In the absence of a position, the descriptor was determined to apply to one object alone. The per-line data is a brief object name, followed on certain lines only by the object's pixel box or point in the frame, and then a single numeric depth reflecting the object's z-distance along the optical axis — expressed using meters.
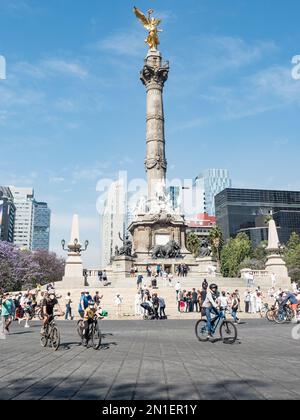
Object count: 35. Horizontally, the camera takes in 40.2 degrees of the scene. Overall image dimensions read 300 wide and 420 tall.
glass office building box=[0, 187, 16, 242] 113.93
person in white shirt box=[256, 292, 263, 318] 26.91
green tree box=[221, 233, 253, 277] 84.81
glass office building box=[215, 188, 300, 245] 115.50
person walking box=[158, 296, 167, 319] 23.97
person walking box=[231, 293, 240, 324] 18.61
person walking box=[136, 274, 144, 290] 32.54
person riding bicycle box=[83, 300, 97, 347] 11.39
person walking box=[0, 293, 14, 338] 15.81
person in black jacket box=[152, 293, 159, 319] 24.01
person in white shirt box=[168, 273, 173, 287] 34.50
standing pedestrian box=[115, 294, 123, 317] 26.94
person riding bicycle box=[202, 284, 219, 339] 12.06
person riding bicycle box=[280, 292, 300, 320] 18.88
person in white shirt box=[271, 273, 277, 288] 37.21
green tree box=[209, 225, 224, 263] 69.75
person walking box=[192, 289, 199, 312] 26.61
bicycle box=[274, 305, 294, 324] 20.27
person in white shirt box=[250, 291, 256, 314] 26.99
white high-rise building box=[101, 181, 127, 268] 167.38
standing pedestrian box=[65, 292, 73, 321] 24.33
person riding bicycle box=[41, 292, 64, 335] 11.66
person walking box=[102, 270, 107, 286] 37.52
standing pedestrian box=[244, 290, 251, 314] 27.00
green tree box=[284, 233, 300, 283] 62.49
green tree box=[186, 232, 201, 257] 75.42
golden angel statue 52.31
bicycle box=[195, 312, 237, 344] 12.47
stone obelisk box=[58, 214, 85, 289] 37.03
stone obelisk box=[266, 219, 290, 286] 41.12
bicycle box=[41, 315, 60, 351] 11.46
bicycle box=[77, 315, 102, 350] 11.50
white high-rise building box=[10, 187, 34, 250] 199.00
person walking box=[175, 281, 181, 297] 29.41
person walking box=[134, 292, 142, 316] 26.56
